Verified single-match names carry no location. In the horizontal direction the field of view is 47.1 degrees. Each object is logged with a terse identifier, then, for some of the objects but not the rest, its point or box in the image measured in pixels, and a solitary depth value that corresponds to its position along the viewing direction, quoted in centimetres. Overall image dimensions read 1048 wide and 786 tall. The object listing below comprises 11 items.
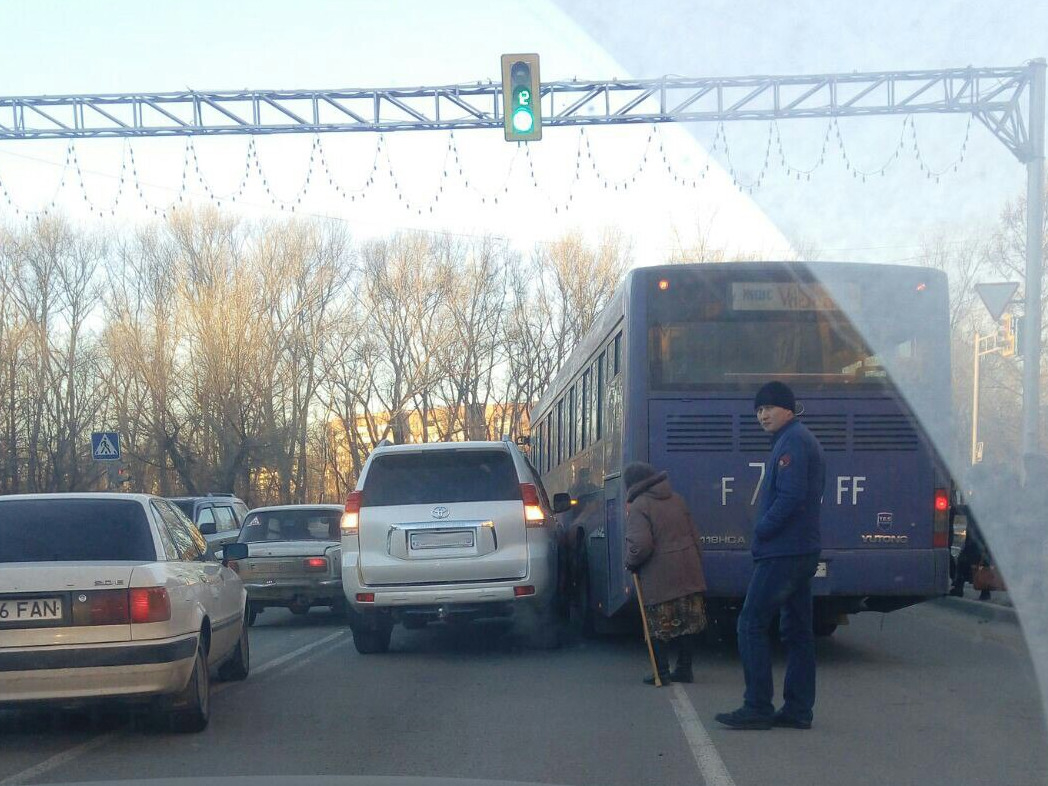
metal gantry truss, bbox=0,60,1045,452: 1535
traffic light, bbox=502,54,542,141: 1364
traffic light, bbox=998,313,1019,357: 1648
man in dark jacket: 700
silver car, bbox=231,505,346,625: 1446
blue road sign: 2386
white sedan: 656
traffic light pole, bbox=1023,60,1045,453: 1513
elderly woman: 893
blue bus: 966
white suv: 1064
